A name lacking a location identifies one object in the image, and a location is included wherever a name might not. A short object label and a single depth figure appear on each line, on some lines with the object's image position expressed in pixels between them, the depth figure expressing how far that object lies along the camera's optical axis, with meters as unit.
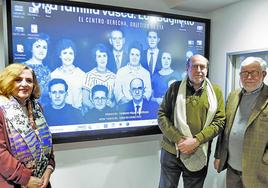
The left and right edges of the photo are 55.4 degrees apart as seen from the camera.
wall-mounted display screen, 2.05
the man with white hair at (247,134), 1.76
